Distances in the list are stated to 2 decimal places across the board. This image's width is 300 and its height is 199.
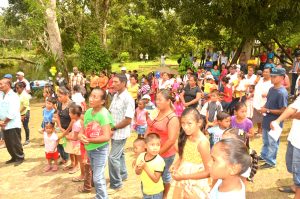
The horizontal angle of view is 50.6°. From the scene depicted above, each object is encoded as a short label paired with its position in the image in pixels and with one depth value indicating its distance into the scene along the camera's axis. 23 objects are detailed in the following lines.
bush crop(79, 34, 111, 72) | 16.72
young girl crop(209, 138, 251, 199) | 2.34
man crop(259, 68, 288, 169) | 5.42
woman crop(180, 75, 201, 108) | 7.39
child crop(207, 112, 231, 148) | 5.19
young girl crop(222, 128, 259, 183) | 3.32
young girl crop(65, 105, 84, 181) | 5.64
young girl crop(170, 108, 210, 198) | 3.16
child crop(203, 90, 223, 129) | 6.58
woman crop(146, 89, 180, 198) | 3.79
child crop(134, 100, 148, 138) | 6.93
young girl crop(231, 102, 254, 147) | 5.27
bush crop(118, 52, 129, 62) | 35.75
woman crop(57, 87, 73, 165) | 6.18
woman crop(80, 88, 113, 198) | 4.24
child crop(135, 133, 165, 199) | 3.61
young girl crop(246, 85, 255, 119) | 8.00
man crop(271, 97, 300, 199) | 3.75
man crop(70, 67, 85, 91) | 12.76
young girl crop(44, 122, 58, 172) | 6.42
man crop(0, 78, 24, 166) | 6.59
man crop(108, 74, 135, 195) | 4.85
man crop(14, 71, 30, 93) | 9.36
